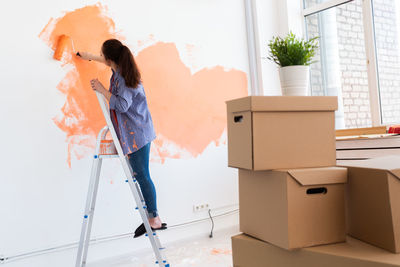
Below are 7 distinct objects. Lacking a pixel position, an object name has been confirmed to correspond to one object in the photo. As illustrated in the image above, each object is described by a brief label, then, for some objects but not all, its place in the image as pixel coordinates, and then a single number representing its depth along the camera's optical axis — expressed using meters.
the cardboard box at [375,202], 1.03
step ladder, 2.03
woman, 2.16
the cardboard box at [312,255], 0.98
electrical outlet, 2.94
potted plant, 1.64
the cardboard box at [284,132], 1.24
